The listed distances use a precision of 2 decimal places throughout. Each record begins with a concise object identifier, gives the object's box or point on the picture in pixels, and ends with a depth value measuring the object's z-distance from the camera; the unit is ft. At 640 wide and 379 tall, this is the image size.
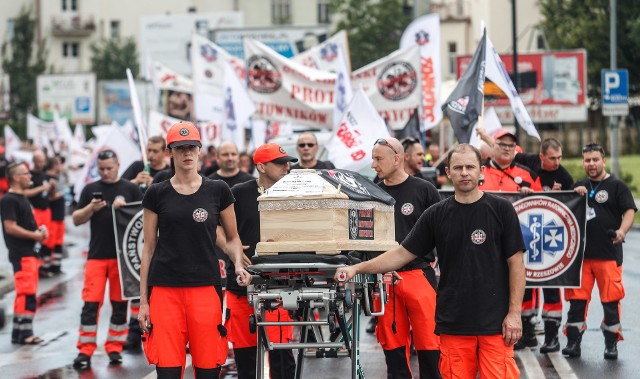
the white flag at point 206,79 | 93.56
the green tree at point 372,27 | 219.00
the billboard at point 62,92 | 236.02
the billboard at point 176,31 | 246.88
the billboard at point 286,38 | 153.17
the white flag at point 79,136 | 129.32
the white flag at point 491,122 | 57.88
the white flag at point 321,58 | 81.92
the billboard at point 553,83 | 141.59
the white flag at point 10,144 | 138.15
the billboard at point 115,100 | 241.14
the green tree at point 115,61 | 268.00
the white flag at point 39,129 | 140.56
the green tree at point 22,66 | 257.75
